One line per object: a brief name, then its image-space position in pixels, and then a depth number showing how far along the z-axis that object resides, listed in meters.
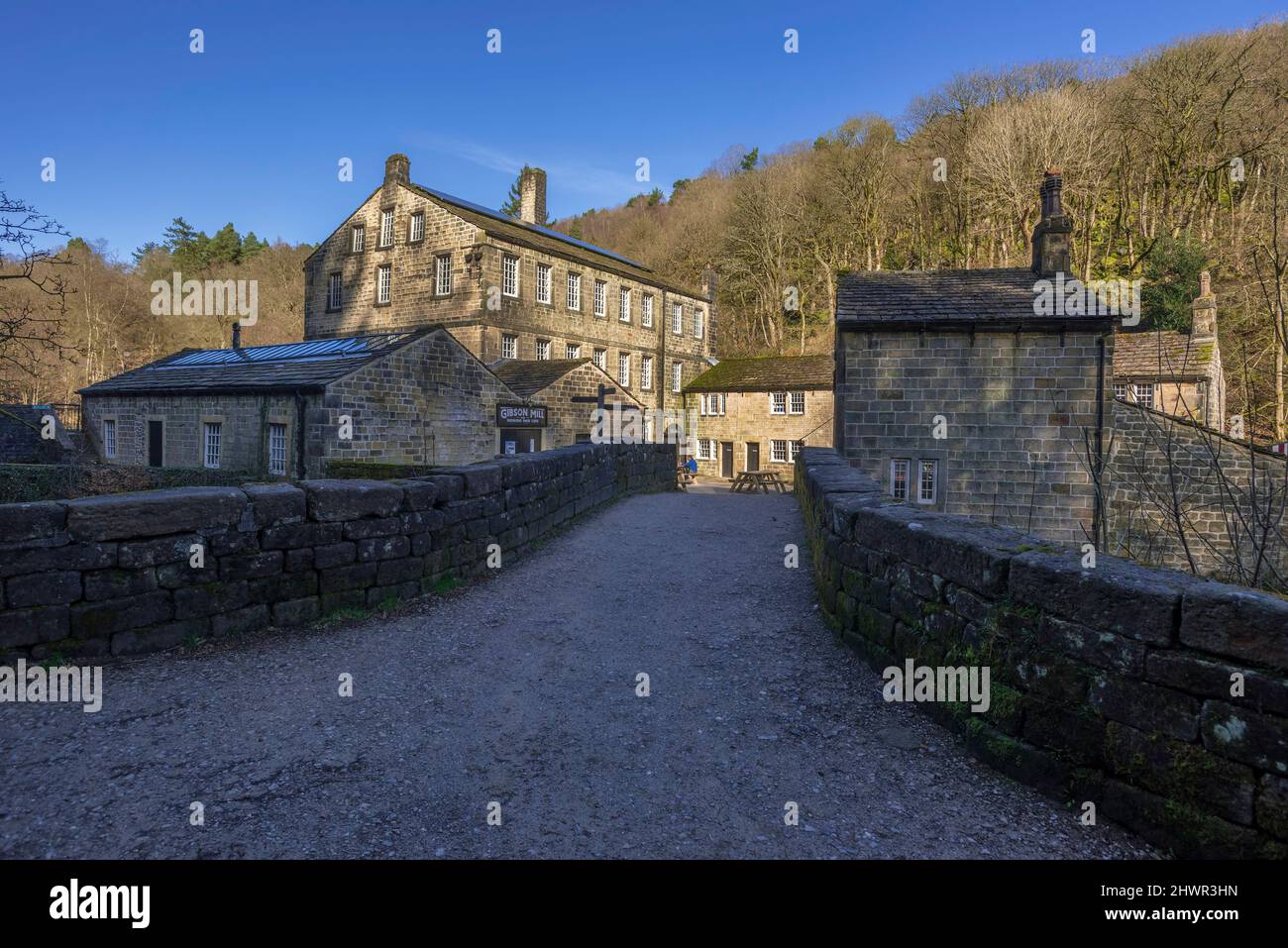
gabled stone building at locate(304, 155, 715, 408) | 28.98
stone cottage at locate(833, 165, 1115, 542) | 14.82
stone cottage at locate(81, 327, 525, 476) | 16.66
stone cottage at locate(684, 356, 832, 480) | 32.31
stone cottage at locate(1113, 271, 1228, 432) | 23.66
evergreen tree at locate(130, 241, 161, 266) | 62.12
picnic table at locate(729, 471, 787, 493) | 26.22
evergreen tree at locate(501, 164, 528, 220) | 67.89
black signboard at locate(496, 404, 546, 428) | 20.47
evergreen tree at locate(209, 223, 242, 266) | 61.59
